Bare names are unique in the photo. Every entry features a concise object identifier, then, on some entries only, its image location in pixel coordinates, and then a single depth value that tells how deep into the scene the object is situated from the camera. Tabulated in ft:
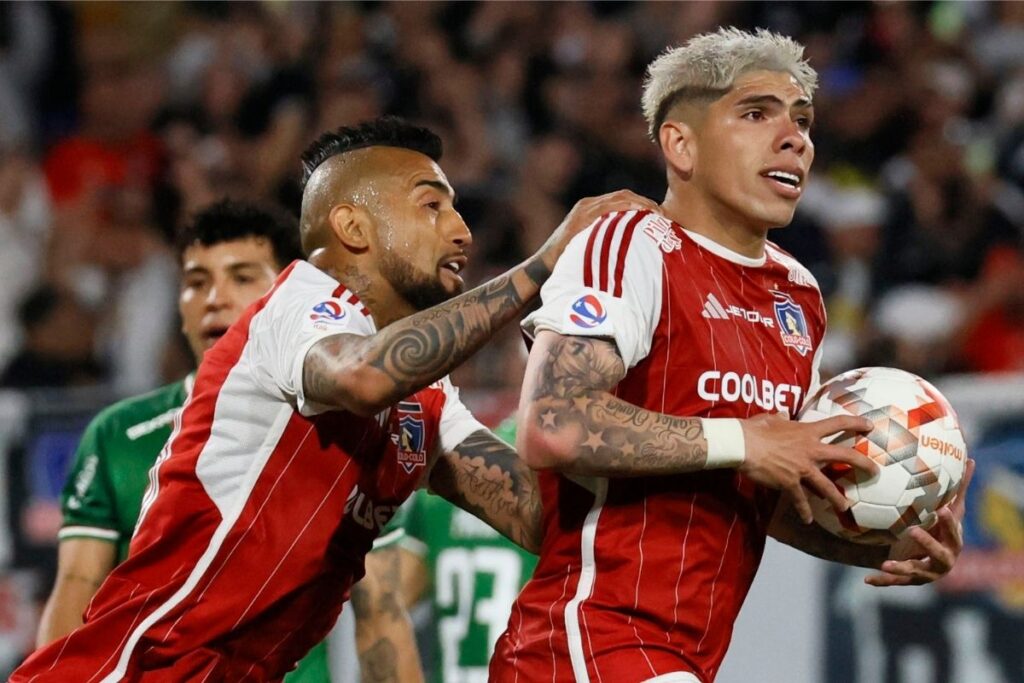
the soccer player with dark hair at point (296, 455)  25.05
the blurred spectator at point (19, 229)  65.16
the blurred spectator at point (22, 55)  74.43
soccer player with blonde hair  23.73
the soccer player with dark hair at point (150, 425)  35.17
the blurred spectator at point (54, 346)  61.67
